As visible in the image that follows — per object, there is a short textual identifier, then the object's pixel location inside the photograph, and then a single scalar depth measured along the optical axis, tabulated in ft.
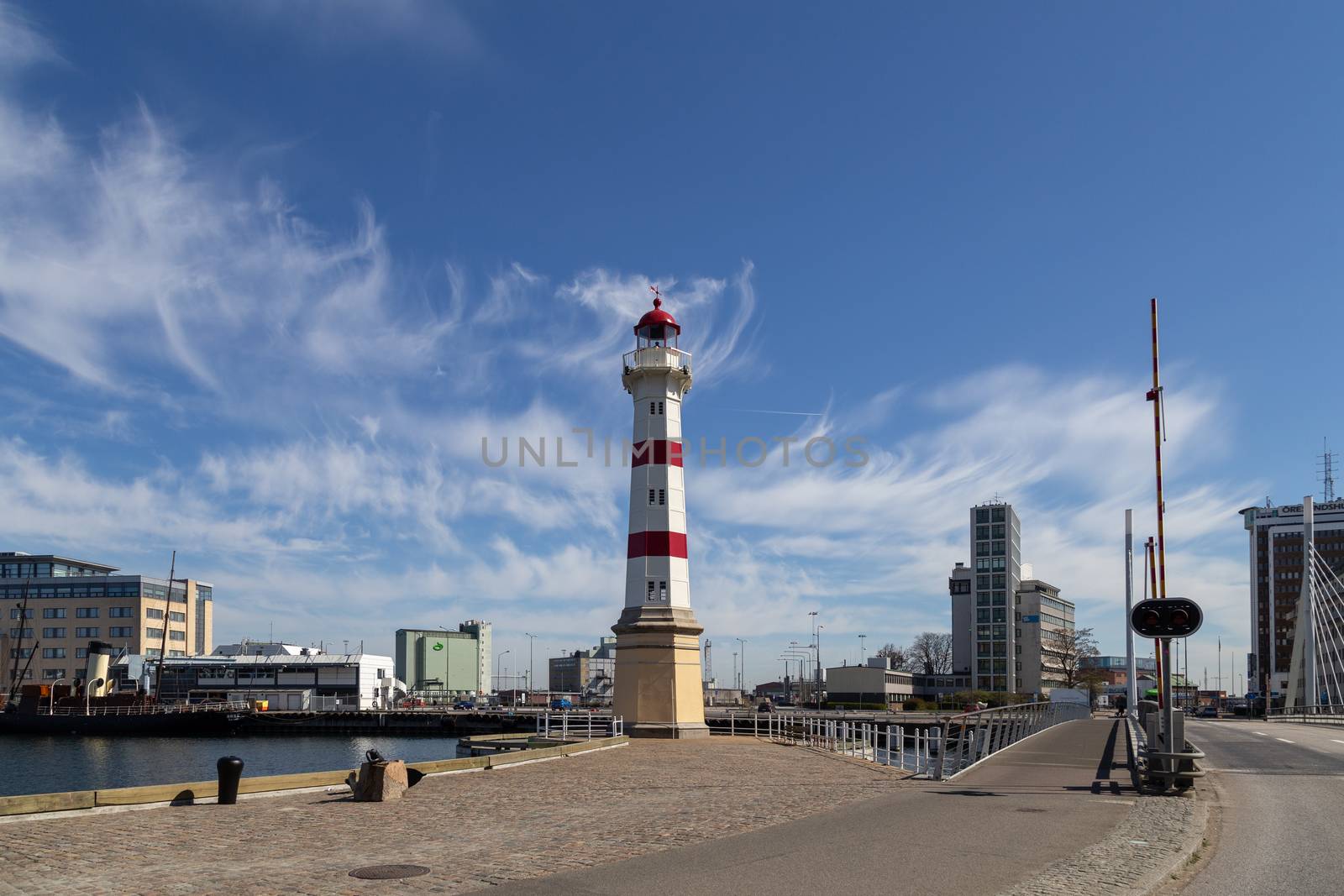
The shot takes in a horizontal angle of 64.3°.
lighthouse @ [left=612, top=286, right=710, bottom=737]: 146.20
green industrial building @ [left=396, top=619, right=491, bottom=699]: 555.69
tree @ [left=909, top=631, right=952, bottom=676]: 547.49
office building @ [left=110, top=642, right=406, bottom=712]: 436.76
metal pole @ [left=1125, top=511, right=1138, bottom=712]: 182.60
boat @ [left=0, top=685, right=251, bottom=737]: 322.34
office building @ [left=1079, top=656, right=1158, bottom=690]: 544.21
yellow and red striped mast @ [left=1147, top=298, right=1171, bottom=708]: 75.73
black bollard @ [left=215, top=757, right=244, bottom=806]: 63.26
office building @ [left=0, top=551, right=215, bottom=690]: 457.27
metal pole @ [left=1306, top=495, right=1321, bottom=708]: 270.87
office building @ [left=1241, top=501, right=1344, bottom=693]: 644.27
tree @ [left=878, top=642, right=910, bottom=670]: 597.52
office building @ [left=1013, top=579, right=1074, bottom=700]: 462.60
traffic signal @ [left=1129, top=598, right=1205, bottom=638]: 63.46
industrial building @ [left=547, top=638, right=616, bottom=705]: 527.81
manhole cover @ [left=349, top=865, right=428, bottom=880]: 40.98
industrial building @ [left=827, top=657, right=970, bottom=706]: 409.28
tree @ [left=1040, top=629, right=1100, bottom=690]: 464.65
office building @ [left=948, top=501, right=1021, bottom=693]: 460.96
